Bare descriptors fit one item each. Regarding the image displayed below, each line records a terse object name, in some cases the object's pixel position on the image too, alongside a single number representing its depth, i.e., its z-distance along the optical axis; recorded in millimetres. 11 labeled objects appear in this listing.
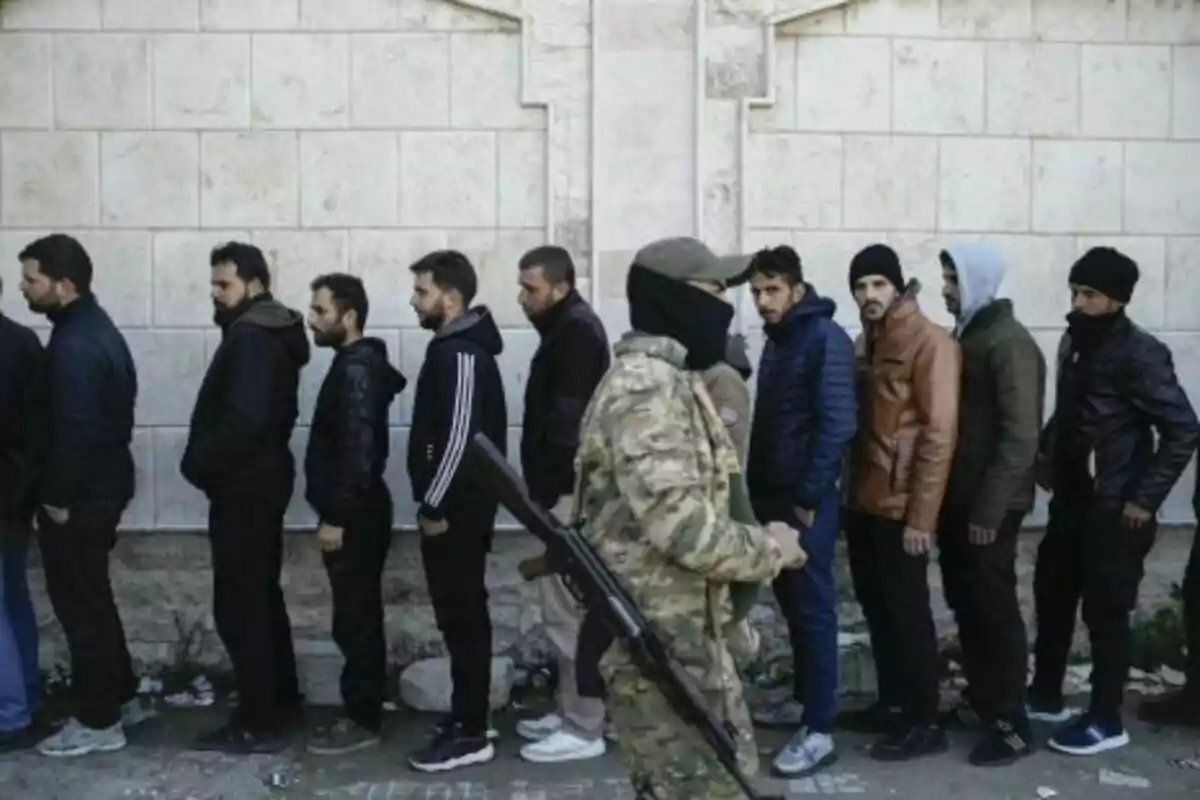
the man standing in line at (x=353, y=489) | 6281
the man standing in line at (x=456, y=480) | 6121
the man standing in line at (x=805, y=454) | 6059
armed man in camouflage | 3902
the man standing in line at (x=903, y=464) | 6062
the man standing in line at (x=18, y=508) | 6273
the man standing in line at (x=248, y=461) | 6215
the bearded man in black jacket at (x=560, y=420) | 6188
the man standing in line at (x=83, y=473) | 6160
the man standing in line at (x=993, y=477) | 6102
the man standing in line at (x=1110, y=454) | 6098
